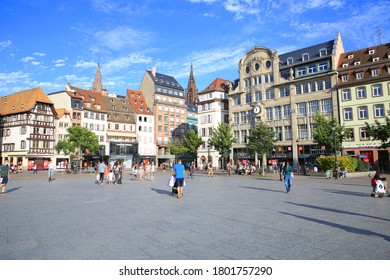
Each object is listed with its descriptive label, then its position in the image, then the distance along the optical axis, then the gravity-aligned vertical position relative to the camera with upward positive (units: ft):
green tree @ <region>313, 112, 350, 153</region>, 114.32 +9.33
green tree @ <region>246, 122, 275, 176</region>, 117.60 +8.13
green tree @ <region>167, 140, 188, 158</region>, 209.08 +9.00
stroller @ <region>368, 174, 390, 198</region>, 43.88 -4.63
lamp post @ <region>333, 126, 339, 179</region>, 89.93 -3.84
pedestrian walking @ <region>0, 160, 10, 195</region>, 48.62 -1.64
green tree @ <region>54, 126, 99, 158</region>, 162.71 +12.80
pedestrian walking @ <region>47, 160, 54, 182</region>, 84.33 -1.46
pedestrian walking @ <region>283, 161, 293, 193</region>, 50.21 -3.19
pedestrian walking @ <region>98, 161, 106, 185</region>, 70.18 -2.20
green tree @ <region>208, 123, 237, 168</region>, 146.00 +10.81
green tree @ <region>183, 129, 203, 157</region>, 198.70 +13.09
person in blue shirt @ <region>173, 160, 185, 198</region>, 42.47 -2.24
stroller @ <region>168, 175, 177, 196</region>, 46.34 -3.86
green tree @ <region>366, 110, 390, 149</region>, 97.74 +8.63
